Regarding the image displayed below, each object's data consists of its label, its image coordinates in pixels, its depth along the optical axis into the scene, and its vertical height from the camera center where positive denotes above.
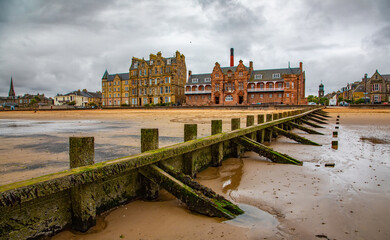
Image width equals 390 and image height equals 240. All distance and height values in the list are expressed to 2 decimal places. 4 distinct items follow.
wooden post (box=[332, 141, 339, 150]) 8.53 -1.43
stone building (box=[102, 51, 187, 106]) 66.62 +6.50
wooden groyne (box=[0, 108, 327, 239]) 2.31 -1.03
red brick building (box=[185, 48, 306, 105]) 57.31 +4.35
